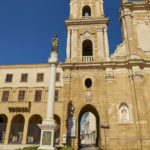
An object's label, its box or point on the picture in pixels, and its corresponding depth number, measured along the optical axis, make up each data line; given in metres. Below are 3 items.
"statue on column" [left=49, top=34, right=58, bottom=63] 14.73
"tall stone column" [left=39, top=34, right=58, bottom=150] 11.62
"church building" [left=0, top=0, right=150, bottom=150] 15.93
